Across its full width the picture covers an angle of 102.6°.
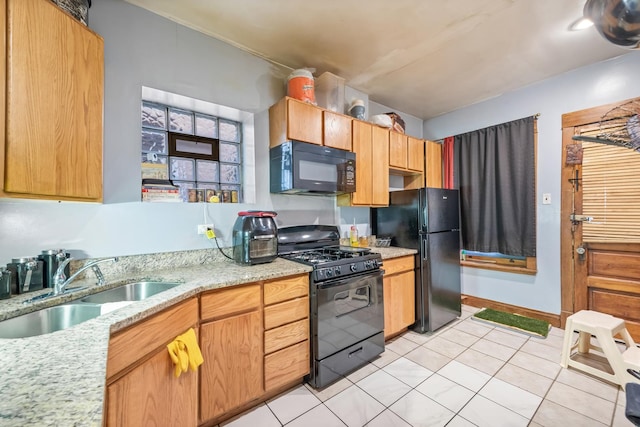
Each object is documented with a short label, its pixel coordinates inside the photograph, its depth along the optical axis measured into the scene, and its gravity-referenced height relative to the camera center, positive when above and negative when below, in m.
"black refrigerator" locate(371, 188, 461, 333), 2.70 -0.37
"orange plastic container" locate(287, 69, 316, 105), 2.32 +1.14
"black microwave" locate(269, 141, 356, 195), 2.22 +0.38
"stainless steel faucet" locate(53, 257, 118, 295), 1.29 -0.35
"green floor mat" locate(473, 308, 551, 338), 2.69 -1.29
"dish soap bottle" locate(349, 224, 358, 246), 2.94 -0.30
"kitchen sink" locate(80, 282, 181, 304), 1.49 -0.47
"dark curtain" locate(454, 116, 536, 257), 2.98 +0.27
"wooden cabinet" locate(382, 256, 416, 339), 2.50 -0.87
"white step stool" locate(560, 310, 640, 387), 1.80 -1.06
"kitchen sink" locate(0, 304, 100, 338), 1.07 -0.49
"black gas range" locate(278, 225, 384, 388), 1.88 -0.76
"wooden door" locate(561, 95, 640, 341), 2.39 -0.28
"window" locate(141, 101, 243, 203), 2.20 +0.57
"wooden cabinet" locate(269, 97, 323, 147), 2.23 +0.80
